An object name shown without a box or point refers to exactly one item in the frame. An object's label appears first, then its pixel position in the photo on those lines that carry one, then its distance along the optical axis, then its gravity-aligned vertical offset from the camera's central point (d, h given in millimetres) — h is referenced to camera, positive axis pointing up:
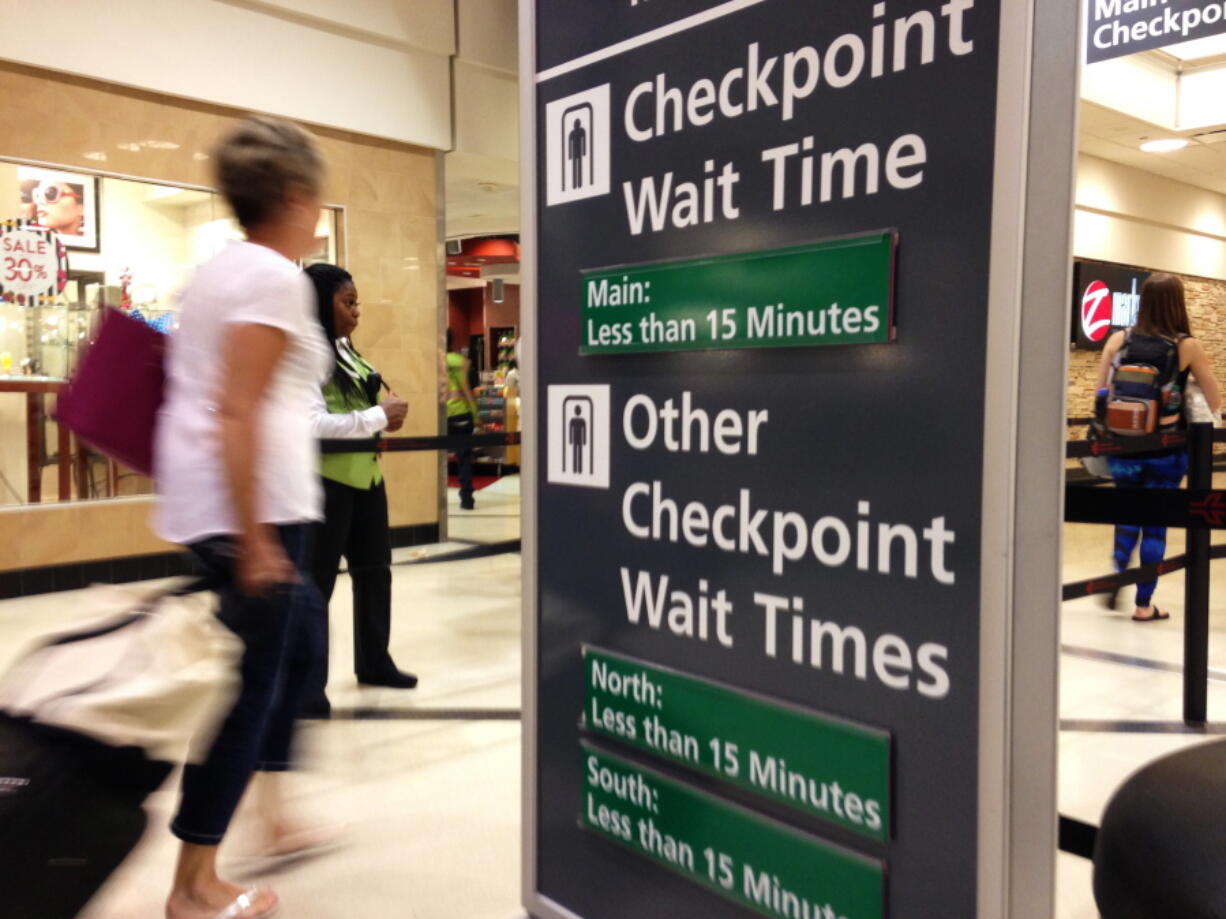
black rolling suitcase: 1487 -634
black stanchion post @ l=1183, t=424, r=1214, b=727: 3207 -620
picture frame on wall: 5832 +1192
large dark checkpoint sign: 1258 -68
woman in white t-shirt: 1775 -81
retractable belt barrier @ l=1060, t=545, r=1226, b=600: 3479 -624
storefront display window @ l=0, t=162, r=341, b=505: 5836 +742
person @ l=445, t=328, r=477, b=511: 9521 +68
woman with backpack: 4543 +221
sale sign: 5816 +834
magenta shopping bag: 1933 +23
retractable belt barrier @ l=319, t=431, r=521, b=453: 3203 -133
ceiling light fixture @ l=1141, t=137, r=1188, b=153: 10148 +2754
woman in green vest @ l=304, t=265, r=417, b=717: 3145 -196
